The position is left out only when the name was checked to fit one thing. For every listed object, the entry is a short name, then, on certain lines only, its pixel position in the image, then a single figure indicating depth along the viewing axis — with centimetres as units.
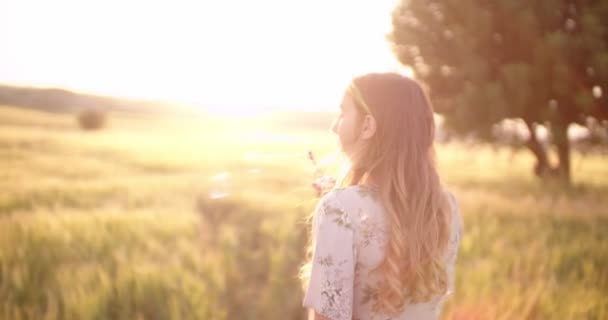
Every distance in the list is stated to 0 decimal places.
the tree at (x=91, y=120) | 4493
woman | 207
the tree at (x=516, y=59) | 1296
